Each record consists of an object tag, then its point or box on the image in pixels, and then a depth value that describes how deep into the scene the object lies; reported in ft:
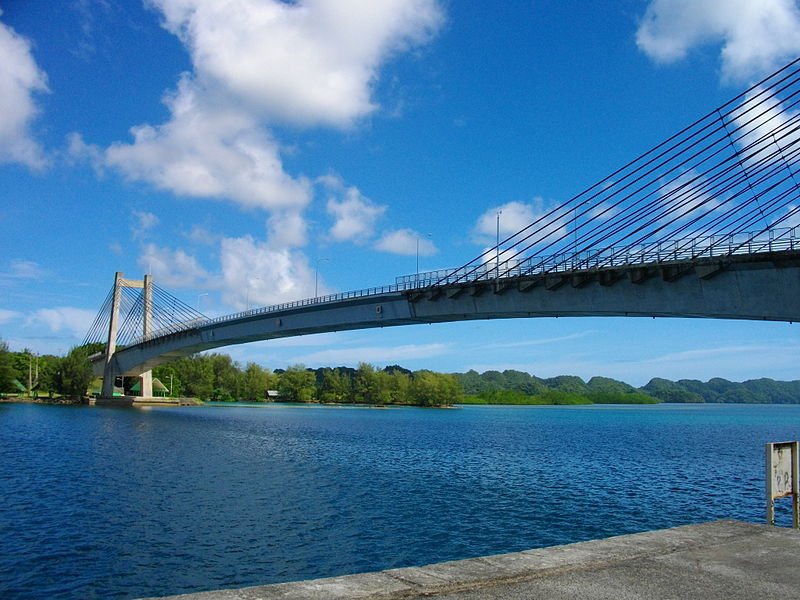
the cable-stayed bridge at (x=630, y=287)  97.35
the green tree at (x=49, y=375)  400.71
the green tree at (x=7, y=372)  386.11
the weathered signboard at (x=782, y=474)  44.11
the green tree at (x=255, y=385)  622.95
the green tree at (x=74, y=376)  391.04
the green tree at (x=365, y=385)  615.16
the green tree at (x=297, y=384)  625.41
